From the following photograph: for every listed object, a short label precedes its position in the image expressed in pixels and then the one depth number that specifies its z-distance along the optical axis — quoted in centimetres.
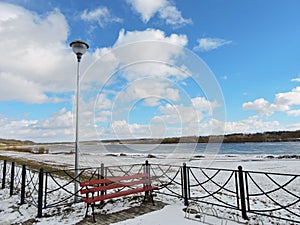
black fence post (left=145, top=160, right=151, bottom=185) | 629
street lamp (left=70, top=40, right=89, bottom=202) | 617
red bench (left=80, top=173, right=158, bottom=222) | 467
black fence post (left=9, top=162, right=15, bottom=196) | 708
